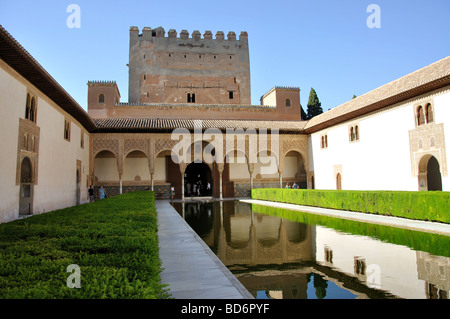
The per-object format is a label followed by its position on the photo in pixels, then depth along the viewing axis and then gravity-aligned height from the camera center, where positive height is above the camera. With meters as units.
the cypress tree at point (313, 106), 37.31 +8.67
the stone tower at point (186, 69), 28.66 +10.27
